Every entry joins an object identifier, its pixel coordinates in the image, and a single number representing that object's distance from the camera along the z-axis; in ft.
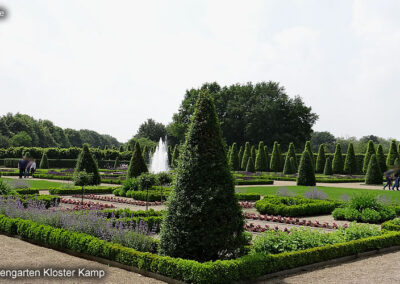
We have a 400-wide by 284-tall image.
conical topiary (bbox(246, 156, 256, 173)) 141.28
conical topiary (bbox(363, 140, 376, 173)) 121.19
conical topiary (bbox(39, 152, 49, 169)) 138.89
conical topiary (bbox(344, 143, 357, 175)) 134.00
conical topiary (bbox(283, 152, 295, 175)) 127.75
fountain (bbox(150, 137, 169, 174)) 122.51
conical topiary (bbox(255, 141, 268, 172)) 148.15
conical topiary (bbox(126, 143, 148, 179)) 70.49
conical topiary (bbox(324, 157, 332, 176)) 132.36
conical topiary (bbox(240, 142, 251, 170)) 154.20
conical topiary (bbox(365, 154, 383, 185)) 96.48
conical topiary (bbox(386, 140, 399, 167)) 120.70
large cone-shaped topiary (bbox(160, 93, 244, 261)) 20.67
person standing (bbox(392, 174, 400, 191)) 79.66
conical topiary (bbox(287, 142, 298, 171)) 138.41
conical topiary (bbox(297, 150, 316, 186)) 87.10
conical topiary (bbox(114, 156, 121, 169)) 152.97
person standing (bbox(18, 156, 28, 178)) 93.12
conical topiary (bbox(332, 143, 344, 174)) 135.85
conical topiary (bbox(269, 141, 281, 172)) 146.61
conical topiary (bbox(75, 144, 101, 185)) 71.56
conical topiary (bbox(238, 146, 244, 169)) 163.38
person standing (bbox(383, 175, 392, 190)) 80.64
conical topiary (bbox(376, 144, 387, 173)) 113.09
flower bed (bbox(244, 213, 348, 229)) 38.47
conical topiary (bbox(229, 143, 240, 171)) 152.66
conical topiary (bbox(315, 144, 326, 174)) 139.64
